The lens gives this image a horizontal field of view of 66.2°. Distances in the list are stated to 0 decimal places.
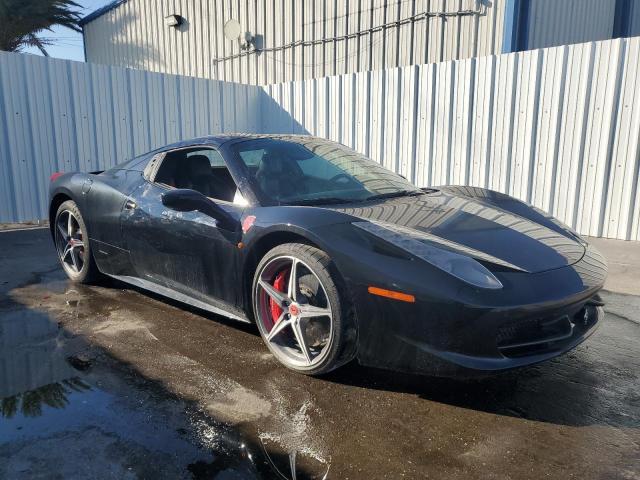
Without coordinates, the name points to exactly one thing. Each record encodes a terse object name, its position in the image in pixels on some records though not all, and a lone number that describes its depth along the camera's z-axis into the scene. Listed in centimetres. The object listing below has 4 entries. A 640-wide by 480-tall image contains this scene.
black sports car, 216
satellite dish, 1256
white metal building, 857
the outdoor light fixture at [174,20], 1420
